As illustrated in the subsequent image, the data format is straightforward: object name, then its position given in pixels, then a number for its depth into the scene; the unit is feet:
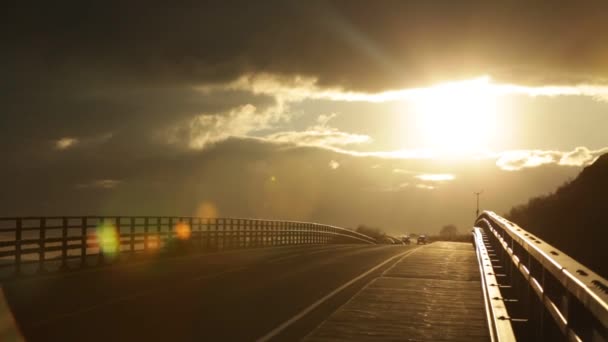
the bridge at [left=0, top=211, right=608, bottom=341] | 31.35
